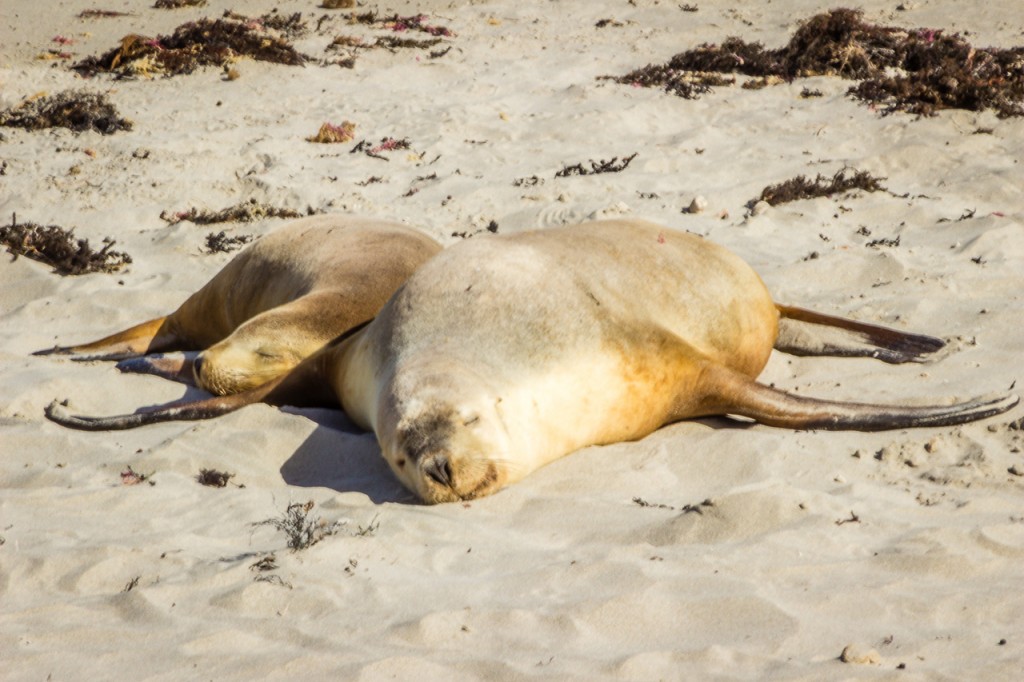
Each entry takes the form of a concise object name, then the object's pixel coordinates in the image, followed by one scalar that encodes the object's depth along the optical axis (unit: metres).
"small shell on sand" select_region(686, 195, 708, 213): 16.14
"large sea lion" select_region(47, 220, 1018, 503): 8.02
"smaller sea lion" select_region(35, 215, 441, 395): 10.71
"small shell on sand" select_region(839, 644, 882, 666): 5.30
